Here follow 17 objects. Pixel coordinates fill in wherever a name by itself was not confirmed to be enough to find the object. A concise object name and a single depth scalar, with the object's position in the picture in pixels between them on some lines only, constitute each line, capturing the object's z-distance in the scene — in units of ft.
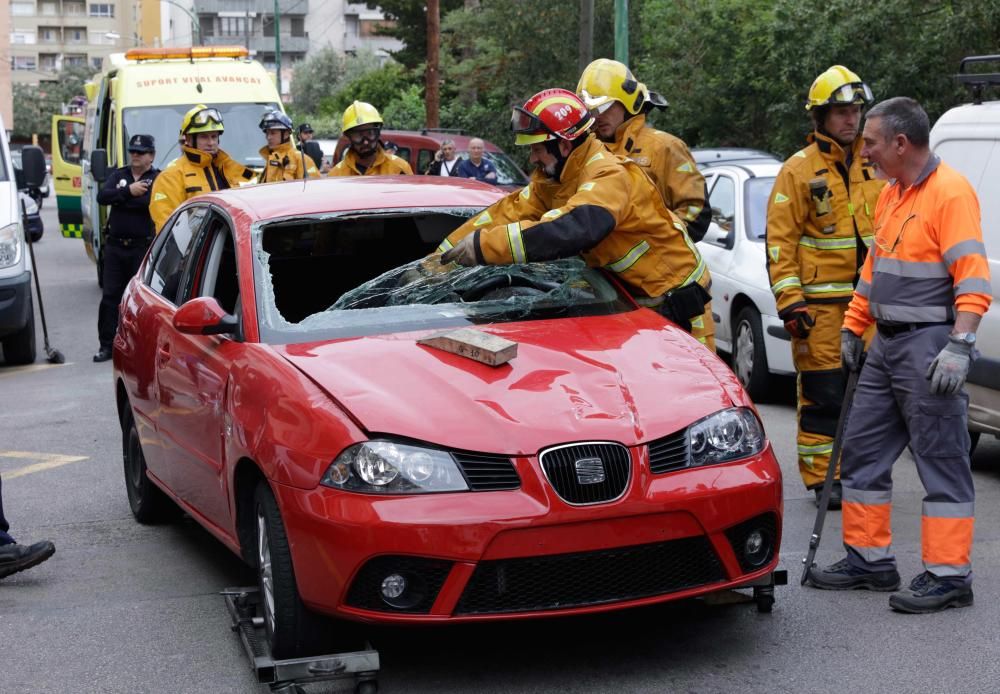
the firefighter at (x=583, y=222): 18.26
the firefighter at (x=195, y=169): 34.76
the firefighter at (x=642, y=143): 23.61
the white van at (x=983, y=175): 23.84
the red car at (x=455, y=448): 14.34
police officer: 41.47
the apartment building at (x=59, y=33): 373.20
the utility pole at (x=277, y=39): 160.21
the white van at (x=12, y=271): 38.47
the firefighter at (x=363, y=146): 33.12
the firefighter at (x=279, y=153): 37.65
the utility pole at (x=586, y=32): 73.67
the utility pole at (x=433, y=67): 102.78
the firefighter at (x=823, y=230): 22.34
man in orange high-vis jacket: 17.38
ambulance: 50.78
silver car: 32.27
